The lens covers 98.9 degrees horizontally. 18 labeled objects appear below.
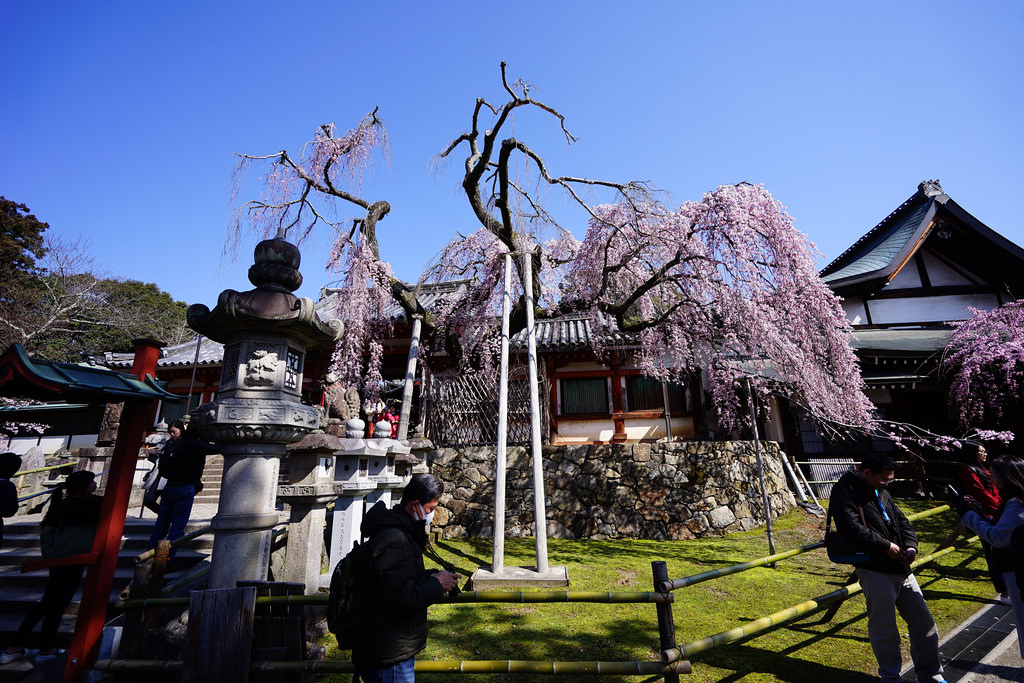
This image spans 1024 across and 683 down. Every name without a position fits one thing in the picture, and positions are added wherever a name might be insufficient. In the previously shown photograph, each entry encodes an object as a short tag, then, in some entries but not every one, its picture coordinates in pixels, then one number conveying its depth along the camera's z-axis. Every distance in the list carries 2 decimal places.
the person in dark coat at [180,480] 5.52
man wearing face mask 2.27
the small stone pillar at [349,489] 5.76
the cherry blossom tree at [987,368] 11.02
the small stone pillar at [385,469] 6.39
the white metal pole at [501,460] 6.53
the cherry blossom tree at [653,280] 8.45
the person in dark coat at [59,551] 4.21
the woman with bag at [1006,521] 3.40
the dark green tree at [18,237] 18.42
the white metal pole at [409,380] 8.84
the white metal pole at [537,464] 6.52
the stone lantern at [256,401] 4.00
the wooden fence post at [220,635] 2.96
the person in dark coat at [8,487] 4.35
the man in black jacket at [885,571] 3.40
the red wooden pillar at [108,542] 3.64
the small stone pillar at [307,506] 5.28
